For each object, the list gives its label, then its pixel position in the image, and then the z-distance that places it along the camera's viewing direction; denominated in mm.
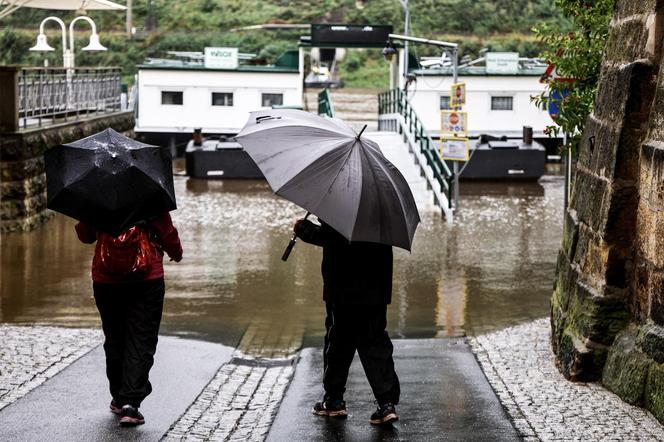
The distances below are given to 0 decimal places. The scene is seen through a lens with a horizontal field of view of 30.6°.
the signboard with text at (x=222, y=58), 36719
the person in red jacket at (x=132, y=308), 7383
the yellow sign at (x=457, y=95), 23094
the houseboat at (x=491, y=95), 36375
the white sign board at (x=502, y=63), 36719
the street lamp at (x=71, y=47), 29516
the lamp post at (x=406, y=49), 32906
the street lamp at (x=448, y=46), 24578
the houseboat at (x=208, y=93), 36688
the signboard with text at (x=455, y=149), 23297
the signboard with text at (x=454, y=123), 23034
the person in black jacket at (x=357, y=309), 7430
